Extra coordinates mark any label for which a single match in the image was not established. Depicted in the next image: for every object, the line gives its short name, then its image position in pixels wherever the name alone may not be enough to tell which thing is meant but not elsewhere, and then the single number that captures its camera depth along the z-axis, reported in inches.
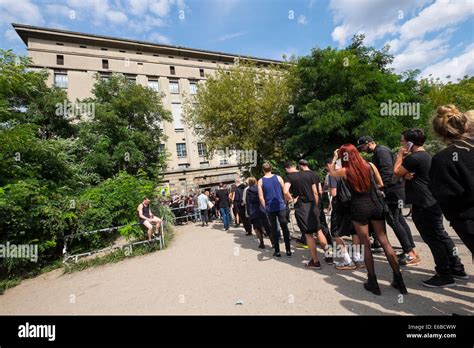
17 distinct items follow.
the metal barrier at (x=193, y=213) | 530.0
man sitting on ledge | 280.3
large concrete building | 1060.5
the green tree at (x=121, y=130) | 671.1
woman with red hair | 113.6
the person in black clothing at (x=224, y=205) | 376.5
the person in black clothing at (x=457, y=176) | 76.7
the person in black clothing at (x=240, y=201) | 314.4
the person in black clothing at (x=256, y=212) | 222.5
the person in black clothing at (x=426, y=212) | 114.1
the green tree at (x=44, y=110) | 692.1
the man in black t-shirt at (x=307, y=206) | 159.5
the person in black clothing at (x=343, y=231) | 154.3
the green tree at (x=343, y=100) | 477.4
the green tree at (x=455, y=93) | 829.8
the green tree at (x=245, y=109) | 569.3
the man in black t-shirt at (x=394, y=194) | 146.4
